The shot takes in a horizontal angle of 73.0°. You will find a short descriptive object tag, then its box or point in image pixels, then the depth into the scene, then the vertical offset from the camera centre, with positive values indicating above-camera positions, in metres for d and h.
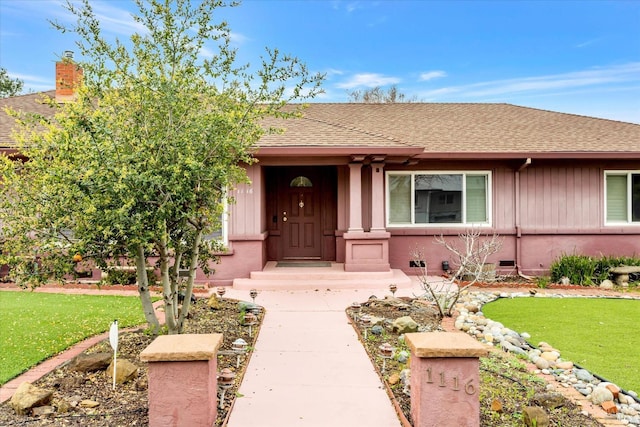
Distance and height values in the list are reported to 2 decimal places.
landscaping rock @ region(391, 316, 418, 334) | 5.49 -1.40
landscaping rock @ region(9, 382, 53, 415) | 3.32 -1.41
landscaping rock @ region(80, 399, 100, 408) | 3.43 -1.48
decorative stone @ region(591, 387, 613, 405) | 3.66 -1.54
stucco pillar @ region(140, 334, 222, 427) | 2.99 -1.18
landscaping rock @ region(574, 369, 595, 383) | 4.13 -1.56
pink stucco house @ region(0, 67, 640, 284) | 9.73 +0.50
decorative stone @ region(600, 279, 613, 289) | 9.31 -1.51
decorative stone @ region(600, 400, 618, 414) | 3.53 -1.58
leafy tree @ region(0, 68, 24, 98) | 27.17 +8.51
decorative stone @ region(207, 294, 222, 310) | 6.92 -1.40
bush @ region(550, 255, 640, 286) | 9.65 -1.20
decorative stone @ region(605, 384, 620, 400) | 3.75 -1.53
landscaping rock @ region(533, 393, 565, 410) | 3.49 -1.51
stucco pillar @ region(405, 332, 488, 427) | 3.03 -1.20
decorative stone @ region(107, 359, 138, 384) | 3.88 -1.40
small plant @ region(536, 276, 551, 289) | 9.37 -1.48
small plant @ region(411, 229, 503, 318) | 9.39 -0.90
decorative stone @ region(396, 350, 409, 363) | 4.53 -1.50
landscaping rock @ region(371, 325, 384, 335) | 5.51 -1.46
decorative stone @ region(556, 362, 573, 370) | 4.43 -1.55
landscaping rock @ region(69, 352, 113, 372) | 4.14 -1.39
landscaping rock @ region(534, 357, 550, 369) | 4.49 -1.55
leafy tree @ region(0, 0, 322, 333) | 3.91 +0.67
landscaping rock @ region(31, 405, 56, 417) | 3.28 -1.47
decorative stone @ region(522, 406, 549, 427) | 3.11 -1.47
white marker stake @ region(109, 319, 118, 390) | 3.73 -1.03
